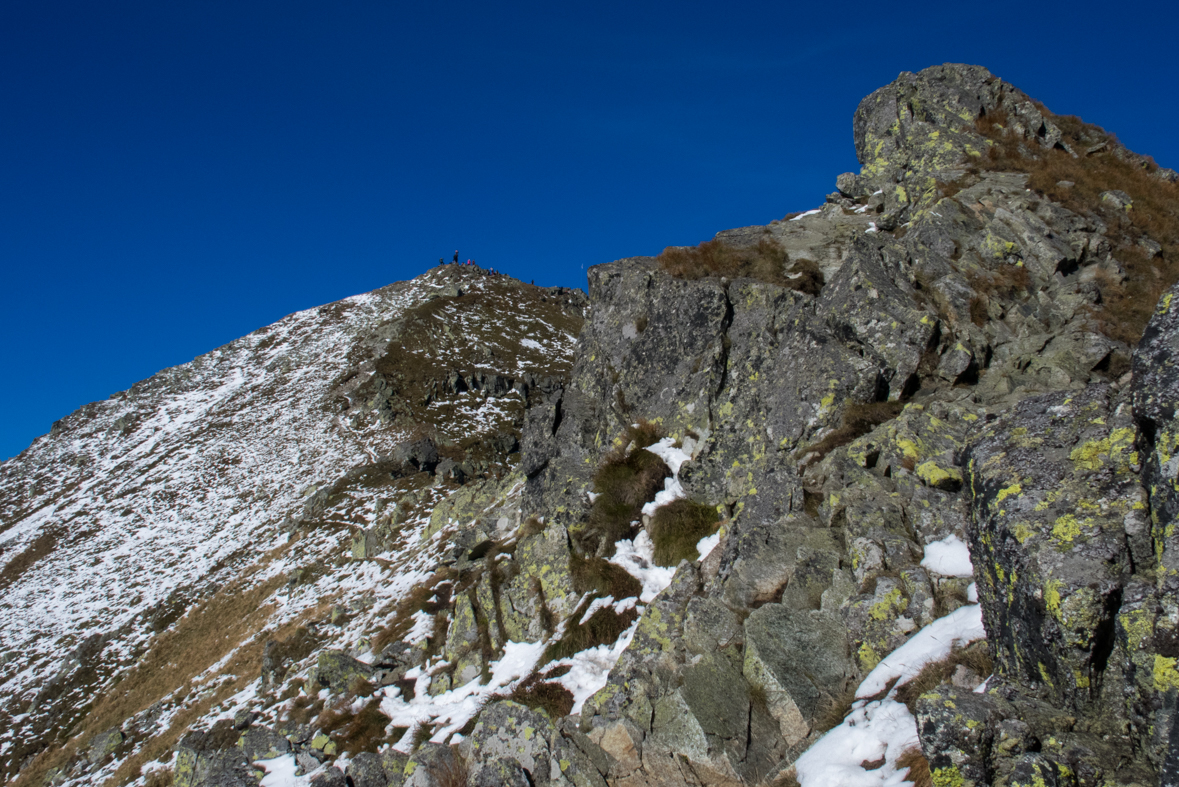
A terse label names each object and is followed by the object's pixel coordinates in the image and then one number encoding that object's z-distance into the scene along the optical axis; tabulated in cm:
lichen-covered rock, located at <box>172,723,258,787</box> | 1756
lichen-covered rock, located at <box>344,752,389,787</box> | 1503
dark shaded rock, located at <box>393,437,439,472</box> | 5331
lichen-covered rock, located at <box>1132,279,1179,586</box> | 600
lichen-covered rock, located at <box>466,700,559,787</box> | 1227
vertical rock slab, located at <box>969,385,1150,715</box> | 641
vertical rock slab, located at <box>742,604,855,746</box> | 1000
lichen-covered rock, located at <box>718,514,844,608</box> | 1174
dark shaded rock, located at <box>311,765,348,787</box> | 1548
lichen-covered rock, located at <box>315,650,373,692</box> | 2125
